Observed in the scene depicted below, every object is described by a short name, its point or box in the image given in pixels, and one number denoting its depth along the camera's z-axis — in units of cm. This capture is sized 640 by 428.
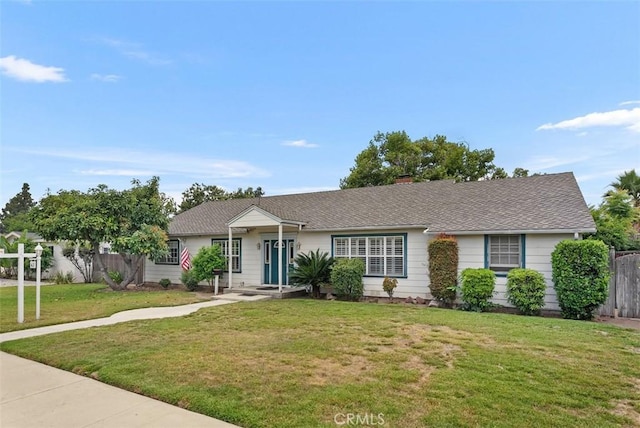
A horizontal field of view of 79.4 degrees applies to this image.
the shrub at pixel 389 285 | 1262
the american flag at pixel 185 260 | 1605
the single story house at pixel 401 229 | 1100
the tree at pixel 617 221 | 1236
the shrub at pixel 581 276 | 934
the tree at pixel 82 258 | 1898
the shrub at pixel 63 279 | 2013
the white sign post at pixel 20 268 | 844
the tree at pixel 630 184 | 1877
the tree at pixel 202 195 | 3662
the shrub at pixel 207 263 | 1540
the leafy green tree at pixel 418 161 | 3031
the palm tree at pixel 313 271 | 1355
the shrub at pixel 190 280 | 1591
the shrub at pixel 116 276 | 1889
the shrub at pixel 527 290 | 1009
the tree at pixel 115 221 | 1493
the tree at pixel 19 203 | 6228
